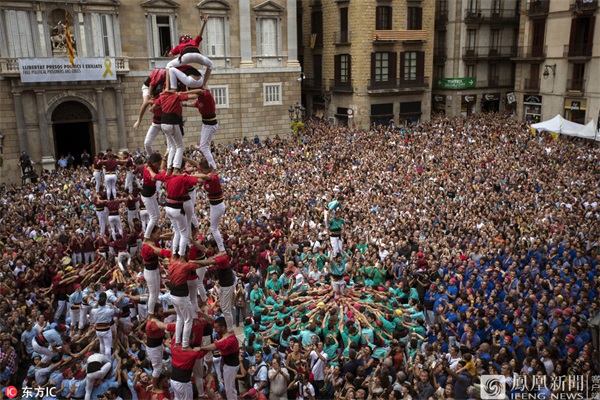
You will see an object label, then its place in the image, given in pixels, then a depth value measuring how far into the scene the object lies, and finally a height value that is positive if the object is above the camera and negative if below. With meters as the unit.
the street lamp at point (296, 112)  37.12 -1.72
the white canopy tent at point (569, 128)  26.72 -2.47
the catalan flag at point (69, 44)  28.03 +2.61
